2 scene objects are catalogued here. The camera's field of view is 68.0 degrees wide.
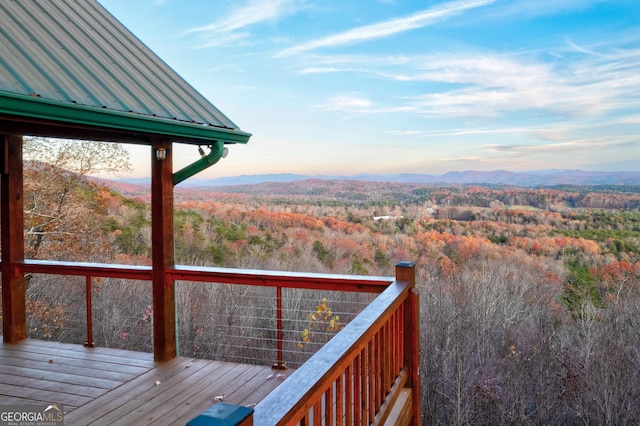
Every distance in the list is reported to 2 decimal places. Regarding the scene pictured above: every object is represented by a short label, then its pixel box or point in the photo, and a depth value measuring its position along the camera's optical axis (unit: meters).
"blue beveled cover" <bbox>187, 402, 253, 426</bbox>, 1.11
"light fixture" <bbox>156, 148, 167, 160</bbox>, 4.35
